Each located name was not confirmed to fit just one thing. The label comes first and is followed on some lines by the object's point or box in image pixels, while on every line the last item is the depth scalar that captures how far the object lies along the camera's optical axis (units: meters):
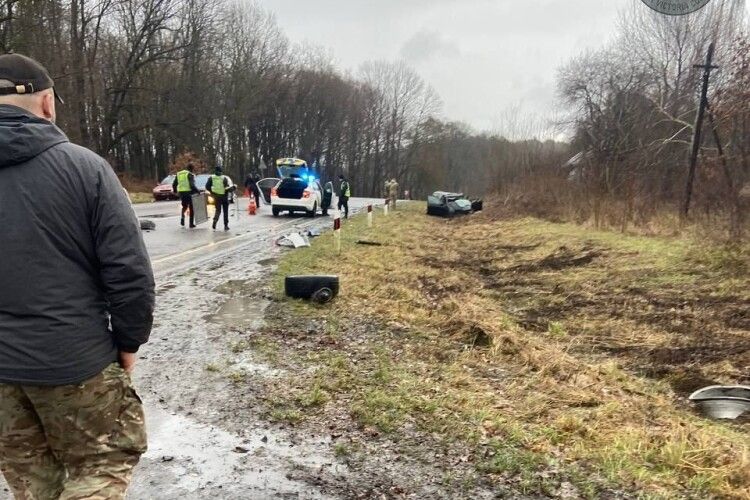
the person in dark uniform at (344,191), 22.08
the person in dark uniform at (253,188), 25.04
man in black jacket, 1.81
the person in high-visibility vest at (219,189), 15.44
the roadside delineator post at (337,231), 12.52
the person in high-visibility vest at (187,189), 15.50
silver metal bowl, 4.74
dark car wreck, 33.59
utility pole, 17.50
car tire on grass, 7.75
